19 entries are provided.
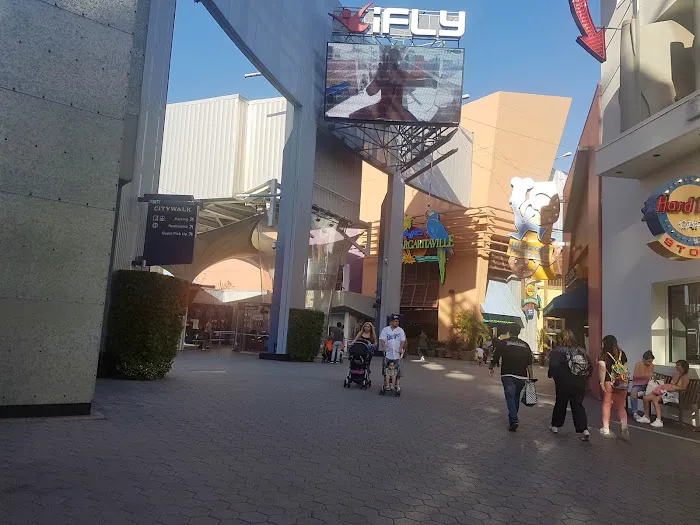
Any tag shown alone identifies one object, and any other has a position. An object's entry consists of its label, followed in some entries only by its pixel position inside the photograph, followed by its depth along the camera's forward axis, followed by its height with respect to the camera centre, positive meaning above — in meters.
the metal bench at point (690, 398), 9.58 -0.84
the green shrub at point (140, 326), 11.03 -0.19
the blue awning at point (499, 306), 34.12 +1.99
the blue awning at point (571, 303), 17.41 +1.21
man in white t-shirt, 11.51 -0.28
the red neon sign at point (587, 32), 13.41 +7.59
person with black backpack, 8.00 -0.51
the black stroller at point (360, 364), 12.48 -0.76
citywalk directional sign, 12.99 +2.01
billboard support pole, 29.50 +4.33
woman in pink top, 10.08 -0.61
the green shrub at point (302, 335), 21.14 -0.36
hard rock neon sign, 9.05 +2.10
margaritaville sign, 35.19 +5.81
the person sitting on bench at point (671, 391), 9.60 -0.74
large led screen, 23.02 +10.20
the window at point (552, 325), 41.03 +1.17
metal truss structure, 25.83 +9.09
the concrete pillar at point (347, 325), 29.22 +0.17
